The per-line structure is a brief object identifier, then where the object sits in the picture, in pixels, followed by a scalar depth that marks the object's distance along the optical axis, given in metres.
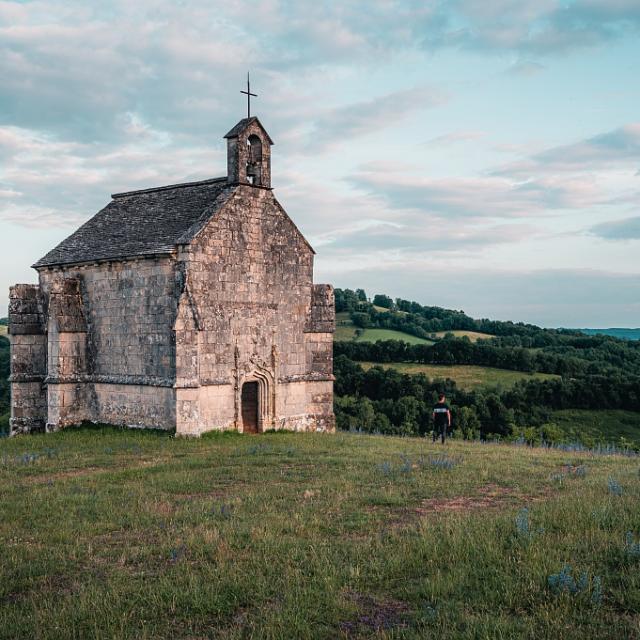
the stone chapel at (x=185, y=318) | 24.28
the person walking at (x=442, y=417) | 24.00
